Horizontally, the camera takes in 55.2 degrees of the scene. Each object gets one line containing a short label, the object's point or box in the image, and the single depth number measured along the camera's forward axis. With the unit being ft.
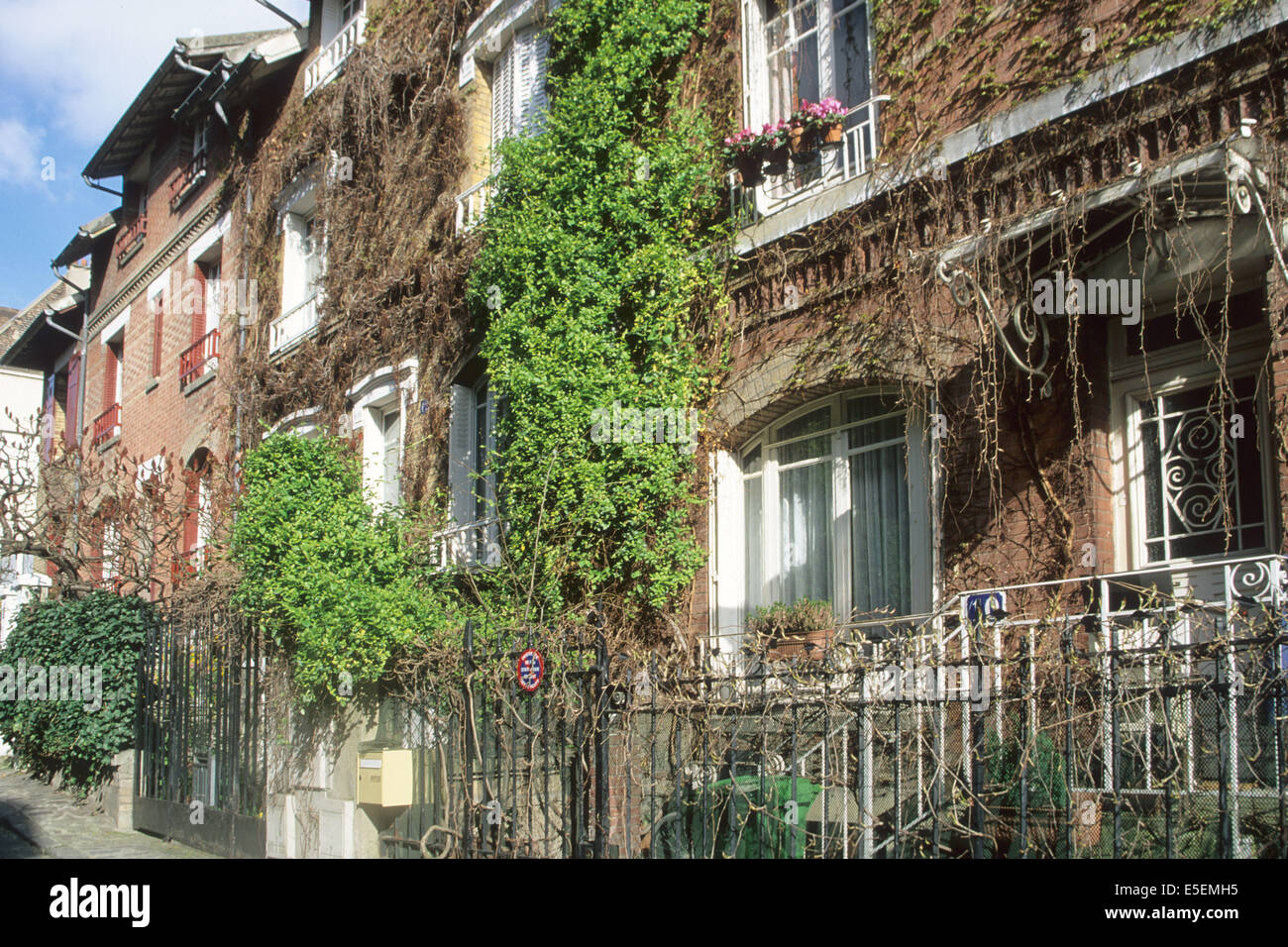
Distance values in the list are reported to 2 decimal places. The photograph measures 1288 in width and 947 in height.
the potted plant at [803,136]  30.68
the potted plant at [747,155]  31.83
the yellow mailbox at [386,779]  30.32
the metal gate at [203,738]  36.24
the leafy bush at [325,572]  33.27
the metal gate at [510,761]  23.88
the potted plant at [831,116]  30.45
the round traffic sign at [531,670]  23.68
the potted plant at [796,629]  28.22
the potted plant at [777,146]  31.17
